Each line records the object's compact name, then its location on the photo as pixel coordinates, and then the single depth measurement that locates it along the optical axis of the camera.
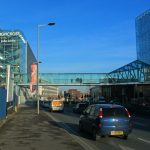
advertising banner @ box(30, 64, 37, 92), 29.32
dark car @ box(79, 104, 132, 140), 9.77
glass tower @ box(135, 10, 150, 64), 64.90
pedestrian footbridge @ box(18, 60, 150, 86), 60.01
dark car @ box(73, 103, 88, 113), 29.46
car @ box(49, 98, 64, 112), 30.47
